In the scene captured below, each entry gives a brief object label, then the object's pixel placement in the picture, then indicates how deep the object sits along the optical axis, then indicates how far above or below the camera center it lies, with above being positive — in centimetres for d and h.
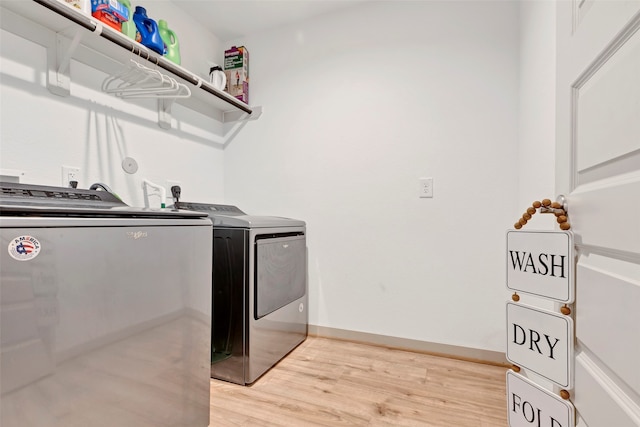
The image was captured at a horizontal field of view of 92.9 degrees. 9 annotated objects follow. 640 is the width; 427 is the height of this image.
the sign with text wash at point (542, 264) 64 -12
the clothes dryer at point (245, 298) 149 -44
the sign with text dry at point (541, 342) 64 -30
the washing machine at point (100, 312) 66 -27
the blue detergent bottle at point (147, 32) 156 +92
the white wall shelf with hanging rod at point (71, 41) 120 +77
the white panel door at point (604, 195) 43 +3
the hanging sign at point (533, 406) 63 -44
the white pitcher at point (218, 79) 209 +91
